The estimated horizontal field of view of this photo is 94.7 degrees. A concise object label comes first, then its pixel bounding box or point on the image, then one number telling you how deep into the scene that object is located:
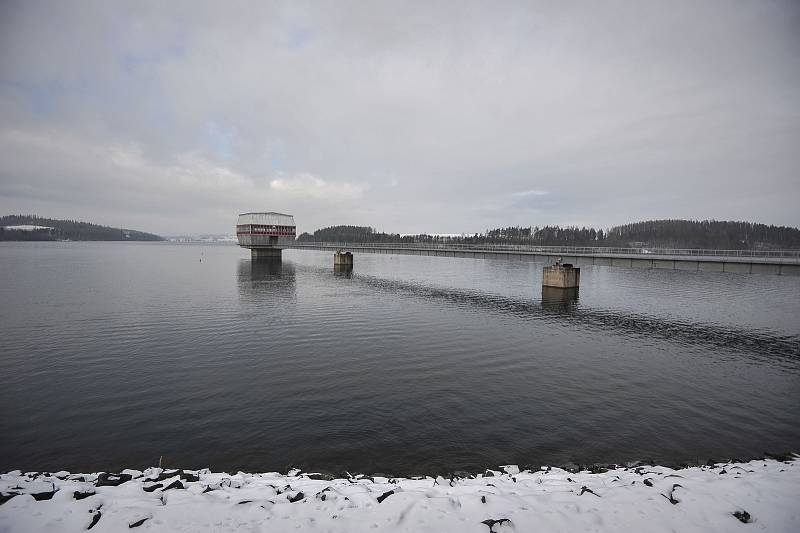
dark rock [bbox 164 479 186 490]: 9.80
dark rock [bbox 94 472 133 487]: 10.18
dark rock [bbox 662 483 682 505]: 9.21
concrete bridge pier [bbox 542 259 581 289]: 58.03
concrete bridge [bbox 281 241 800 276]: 39.00
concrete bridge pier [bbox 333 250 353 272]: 99.12
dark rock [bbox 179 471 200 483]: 10.67
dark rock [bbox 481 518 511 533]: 8.36
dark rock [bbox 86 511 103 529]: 8.04
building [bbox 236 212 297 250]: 136.12
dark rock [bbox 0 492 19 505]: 8.99
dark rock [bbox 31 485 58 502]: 9.12
